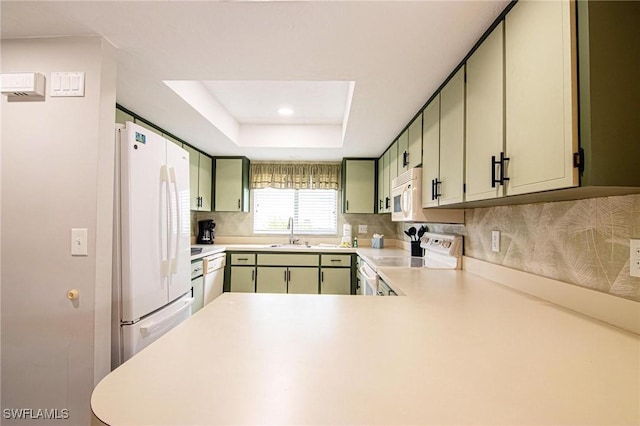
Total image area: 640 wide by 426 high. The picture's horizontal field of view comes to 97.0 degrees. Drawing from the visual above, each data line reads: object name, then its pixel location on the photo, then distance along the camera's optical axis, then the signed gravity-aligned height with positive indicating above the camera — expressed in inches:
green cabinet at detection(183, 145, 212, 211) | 130.3 +18.3
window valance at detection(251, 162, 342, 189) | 162.9 +24.4
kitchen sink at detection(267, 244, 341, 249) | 147.0 -15.5
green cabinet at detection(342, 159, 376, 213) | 154.8 +18.7
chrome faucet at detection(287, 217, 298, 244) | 163.3 -10.8
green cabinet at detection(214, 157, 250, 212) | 152.9 +17.3
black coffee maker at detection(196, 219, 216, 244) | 156.0 -8.0
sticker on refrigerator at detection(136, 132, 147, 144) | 60.3 +17.0
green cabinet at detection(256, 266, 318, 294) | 139.1 -31.2
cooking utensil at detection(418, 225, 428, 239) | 115.2 -5.1
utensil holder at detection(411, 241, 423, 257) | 114.7 -12.8
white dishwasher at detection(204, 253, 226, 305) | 119.8 -26.3
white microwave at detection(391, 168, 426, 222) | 85.0 +7.1
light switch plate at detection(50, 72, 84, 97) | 54.8 +25.4
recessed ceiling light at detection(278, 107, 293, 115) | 119.1 +45.6
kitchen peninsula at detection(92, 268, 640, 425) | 20.0 -13.8
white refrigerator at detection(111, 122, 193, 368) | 57.7 -5.3
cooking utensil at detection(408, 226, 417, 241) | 123.3 -6.3
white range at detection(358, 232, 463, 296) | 81.7 -14.6
